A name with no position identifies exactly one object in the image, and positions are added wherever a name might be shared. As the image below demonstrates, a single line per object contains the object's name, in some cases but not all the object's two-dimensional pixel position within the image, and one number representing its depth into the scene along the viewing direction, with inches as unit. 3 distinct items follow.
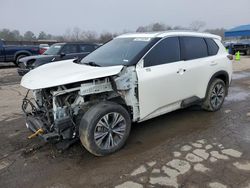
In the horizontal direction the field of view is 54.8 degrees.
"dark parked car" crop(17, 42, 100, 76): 401.1
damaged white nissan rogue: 134.4
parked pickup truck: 586.2
